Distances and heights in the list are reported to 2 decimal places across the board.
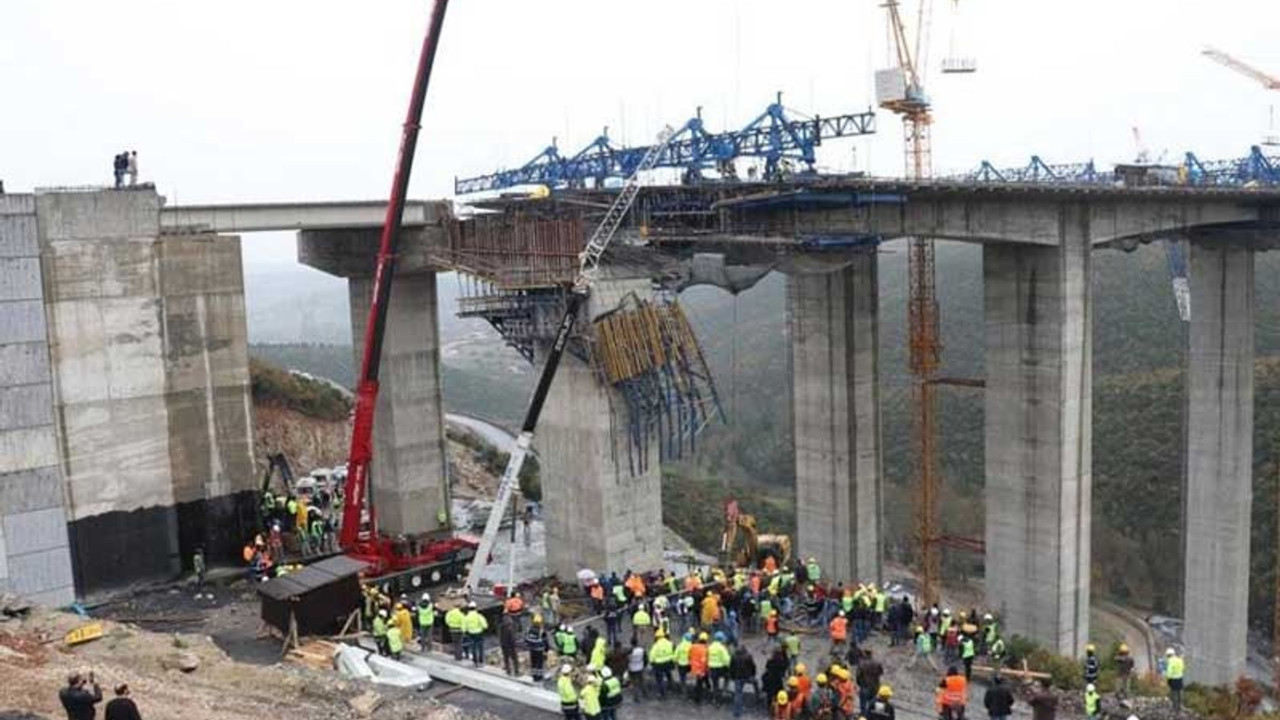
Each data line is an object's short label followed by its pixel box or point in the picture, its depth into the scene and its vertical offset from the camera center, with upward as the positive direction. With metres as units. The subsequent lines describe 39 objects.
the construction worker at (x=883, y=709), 19.44 -7.91
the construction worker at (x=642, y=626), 24.70 -8.29
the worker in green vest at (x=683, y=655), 22.67 -7.91
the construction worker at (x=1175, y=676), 23.91 -9.20
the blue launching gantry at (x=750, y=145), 36.72 +3.76
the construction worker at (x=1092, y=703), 22.50 -9.16
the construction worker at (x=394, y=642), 24.06 -7.90
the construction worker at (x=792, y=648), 23.91 -8.39
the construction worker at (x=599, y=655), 21.31 -7.46
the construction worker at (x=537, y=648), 23.12 -7.86
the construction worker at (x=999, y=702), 21.06 -8.46
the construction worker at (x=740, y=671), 22.12 -8.09
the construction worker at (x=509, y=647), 23.41 -7.89
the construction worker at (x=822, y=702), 20.89 -8.33
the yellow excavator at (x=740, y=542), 34.81 -8.78
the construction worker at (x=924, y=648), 26.23 -9.27
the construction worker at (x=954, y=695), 21.20 -8.36
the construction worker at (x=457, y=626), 24.06 -7.64
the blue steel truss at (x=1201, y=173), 44.59 +2.89
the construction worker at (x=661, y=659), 22.69 -8.00
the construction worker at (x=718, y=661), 22.34 -7.97
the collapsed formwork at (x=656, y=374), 33.66 -3.48
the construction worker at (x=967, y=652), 25.03 -8.93
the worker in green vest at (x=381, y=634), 24.61 -7.91
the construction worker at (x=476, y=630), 23.61 -7.61
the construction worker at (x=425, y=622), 25.12 -7.84
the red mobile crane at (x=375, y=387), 30.22 -3.14
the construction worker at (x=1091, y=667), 24.61 -9.24
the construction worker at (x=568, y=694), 20.03 -7.63
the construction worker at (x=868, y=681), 21.45 -8.14
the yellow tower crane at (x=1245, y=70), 97.44 +14.65
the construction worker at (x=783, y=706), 20.78 -8.37
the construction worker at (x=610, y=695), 20.02 -7.66
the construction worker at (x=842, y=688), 20.89 -8.03
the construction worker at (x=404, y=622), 25.16 -7.83
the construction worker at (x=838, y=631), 25.58 -8.55
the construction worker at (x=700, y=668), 22.55 -8.17
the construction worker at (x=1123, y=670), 26.14 -10.09
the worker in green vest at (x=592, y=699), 19.69 -7.60
